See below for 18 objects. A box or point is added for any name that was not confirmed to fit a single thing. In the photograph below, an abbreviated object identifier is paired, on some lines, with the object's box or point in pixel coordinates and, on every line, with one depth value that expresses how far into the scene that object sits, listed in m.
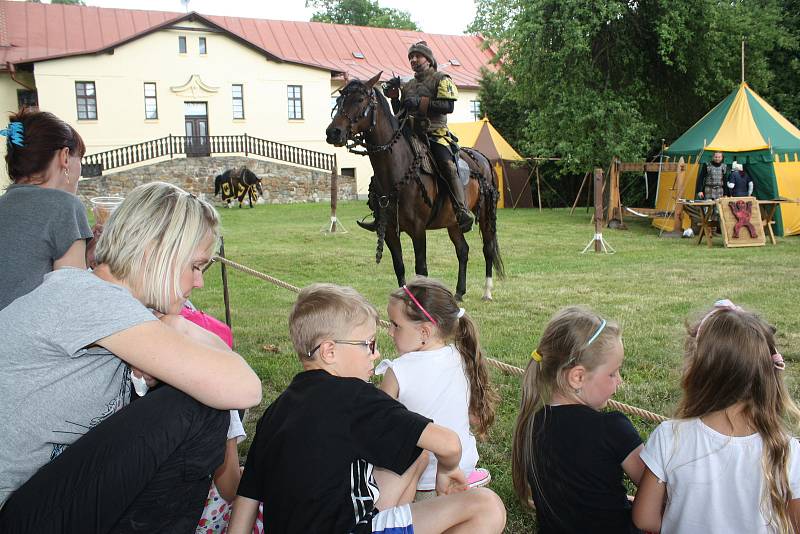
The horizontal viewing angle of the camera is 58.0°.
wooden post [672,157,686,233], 17.70
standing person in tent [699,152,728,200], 17.42
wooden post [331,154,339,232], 18.07
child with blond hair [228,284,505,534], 2.21
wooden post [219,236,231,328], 6.15
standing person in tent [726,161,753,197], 17.28
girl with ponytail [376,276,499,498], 3.14
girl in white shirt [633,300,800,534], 2.38
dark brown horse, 7.97
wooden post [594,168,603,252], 14.27
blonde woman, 2.01
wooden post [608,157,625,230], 20.41
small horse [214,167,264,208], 30.02
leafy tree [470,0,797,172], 19.50
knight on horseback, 8.34
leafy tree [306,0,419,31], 63.47
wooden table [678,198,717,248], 14.90
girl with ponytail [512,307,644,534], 2.67
